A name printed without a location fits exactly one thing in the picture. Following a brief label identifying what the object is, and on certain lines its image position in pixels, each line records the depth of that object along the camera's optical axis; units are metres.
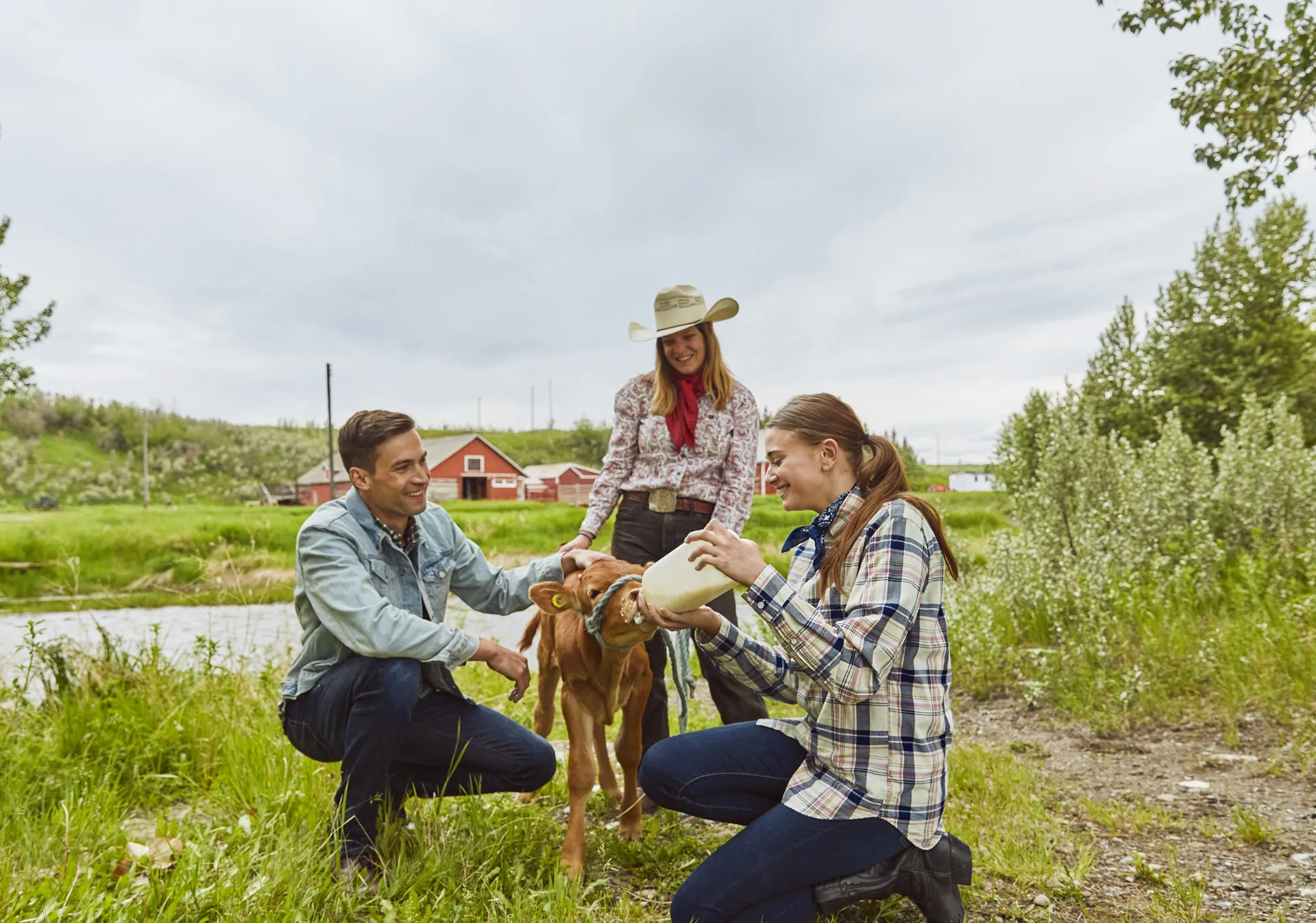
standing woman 4.22
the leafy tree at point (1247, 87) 6.00
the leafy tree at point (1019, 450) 8.70
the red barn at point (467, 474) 47.06
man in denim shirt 3.15
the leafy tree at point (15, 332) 17.53
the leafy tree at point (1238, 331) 23.73
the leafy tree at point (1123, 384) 27.42
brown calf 3.15
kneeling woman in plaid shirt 2.38
